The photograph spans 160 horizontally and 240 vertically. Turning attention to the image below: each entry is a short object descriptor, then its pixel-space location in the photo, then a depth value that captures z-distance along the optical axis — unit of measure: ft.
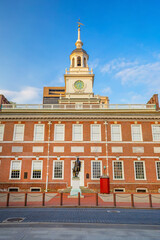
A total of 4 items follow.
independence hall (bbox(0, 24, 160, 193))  75.66
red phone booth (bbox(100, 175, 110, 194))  67.41
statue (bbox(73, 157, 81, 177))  64.13
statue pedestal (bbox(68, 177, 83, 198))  61.67
